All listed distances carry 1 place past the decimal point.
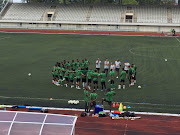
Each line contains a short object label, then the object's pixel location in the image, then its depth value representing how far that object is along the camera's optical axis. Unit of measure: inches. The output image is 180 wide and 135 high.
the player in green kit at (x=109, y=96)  639.8
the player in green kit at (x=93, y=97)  633.6
